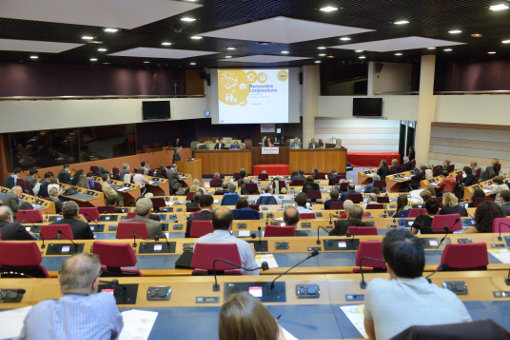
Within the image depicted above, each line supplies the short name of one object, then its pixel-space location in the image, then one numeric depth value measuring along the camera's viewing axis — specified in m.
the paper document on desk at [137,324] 2.46
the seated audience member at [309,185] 9.44
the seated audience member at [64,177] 11.71
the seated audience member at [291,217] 4.98
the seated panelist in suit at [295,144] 17.23
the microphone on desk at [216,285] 2.88
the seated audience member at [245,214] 6.09
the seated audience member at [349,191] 8.66
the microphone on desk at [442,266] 3.03
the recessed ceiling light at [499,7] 6.52
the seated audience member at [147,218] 4.83
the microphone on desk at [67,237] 4.48
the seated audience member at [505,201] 6.15
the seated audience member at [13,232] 4.42
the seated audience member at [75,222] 4.74
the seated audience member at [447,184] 11.03
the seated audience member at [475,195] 7.52
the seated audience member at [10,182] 10.90
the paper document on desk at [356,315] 2.48
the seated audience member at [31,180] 11.02
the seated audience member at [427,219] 5.09
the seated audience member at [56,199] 8.84
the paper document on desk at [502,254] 4.07
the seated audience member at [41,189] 10.54
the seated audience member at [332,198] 7.80
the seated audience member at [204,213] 5.27
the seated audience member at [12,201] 7.27
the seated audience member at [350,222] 5.04
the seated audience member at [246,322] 1.47
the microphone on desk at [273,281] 2.89
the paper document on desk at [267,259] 3.99
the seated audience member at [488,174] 11.63
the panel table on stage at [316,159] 16.55
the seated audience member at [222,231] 3.36
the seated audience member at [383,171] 13.27
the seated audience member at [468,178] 11.20
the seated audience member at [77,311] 1.88
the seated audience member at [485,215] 4.88
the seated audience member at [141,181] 12.15
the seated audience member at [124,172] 13.08
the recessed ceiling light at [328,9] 6.59
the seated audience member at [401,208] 6.57
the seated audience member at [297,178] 11.34
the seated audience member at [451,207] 5.96
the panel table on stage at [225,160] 16.61
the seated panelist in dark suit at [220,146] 17.18
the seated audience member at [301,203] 6.43
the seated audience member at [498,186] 8.64
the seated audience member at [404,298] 1.87
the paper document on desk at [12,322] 2.36
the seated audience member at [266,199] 8.54
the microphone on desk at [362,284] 2.90
